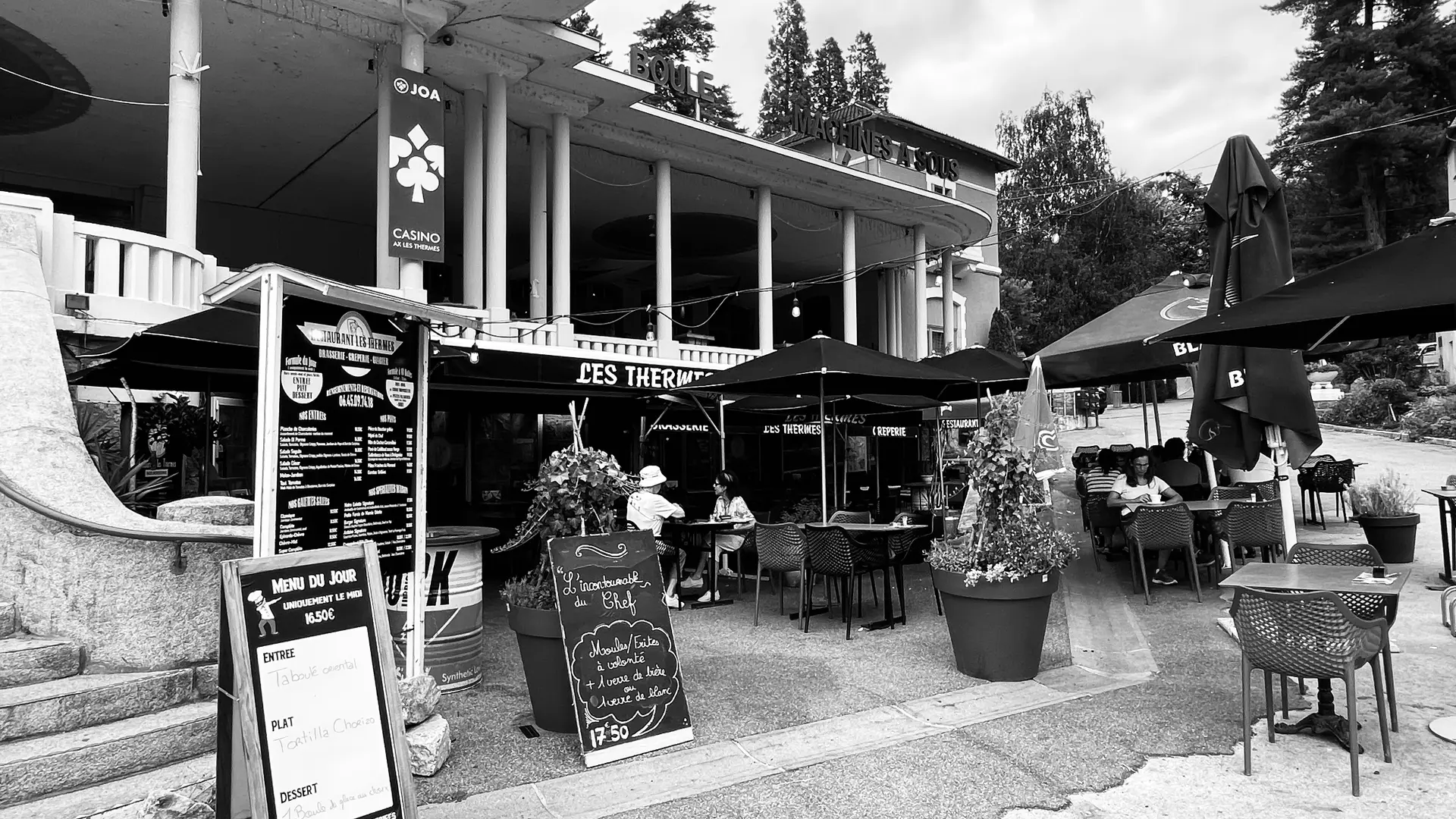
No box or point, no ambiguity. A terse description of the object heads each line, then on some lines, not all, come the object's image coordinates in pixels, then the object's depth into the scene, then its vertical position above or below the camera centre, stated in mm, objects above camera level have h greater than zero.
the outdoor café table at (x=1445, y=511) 7258 -674
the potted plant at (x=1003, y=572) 5410 -849
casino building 8445 +4512
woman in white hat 7398 -502
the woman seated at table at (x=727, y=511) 8484 -651
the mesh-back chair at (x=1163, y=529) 7414 -783
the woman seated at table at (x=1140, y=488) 8391 -474
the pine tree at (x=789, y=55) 38938 +18775
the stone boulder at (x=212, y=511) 4844 -310
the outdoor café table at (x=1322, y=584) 4102 -742
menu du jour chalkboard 2898 -898
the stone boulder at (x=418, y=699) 4250 -1288
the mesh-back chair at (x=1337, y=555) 4848 -704
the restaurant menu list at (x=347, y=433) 4230 +130
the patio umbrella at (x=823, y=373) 7484 +704
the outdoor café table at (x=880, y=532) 6922 -723
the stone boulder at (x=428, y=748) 4055 -1467
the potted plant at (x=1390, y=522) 7859 -809
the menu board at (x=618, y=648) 4344 -1084
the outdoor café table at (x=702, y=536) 8172 -897
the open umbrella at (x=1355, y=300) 3848 +707
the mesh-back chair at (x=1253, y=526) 7441 -775
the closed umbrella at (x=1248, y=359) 5781 +590
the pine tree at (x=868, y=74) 40156 +18415
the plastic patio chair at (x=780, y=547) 7230 -878
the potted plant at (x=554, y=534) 4609 -491
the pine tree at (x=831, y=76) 39031 +17788
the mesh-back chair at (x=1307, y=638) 3725 -928
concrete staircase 3279 -1189
